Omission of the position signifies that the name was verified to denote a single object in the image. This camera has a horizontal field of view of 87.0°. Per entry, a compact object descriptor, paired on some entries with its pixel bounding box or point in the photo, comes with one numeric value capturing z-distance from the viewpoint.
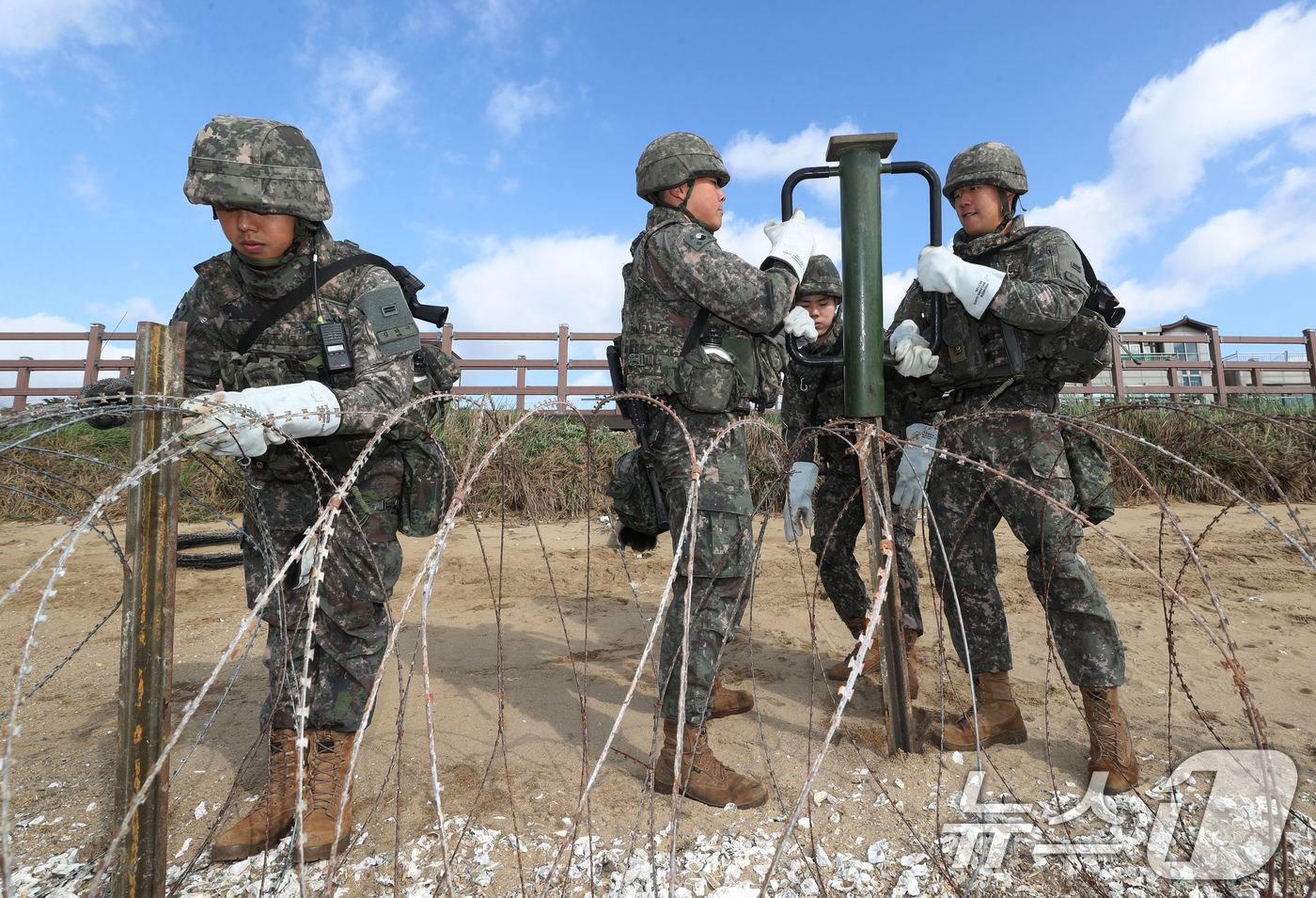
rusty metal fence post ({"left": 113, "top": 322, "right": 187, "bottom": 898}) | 1.54
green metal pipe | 2.48
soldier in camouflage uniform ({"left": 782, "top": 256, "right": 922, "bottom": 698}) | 3.37
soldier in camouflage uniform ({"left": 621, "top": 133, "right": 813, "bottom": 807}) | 2.39
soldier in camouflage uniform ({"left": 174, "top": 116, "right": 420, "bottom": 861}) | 2.16
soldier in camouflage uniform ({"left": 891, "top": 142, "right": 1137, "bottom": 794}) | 2.47
